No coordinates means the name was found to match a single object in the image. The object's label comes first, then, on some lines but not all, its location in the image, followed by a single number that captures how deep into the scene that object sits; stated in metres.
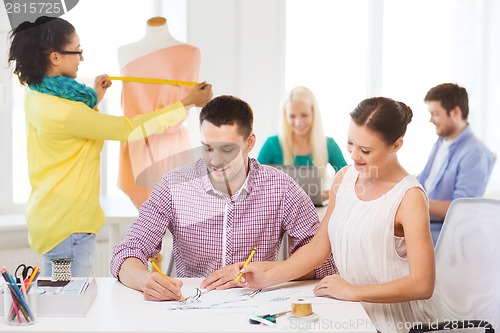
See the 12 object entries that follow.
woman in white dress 2.83
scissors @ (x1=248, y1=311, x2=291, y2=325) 2.60
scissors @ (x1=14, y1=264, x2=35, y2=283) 2.63
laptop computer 4.29
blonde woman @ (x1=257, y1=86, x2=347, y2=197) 4.73
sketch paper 2.71
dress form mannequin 4.18
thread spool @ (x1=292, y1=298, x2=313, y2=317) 2.63
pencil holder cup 2.57
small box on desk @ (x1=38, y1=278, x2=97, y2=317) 2.64
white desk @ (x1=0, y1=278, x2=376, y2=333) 2.56
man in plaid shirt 3.12
